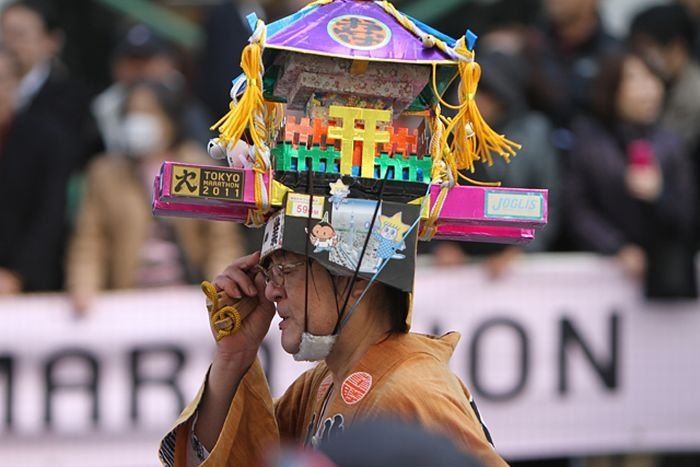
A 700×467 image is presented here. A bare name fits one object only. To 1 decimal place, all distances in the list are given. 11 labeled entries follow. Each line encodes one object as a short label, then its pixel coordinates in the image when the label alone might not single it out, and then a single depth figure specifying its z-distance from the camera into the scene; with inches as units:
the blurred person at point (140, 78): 583.5
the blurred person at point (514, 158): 558.3
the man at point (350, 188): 278.4
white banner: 559.8
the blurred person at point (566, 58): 595.2
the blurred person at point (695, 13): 651.5
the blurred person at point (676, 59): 612.1
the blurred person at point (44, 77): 590.6
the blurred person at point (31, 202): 564.4
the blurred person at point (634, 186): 566.6
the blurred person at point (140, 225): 550.9
